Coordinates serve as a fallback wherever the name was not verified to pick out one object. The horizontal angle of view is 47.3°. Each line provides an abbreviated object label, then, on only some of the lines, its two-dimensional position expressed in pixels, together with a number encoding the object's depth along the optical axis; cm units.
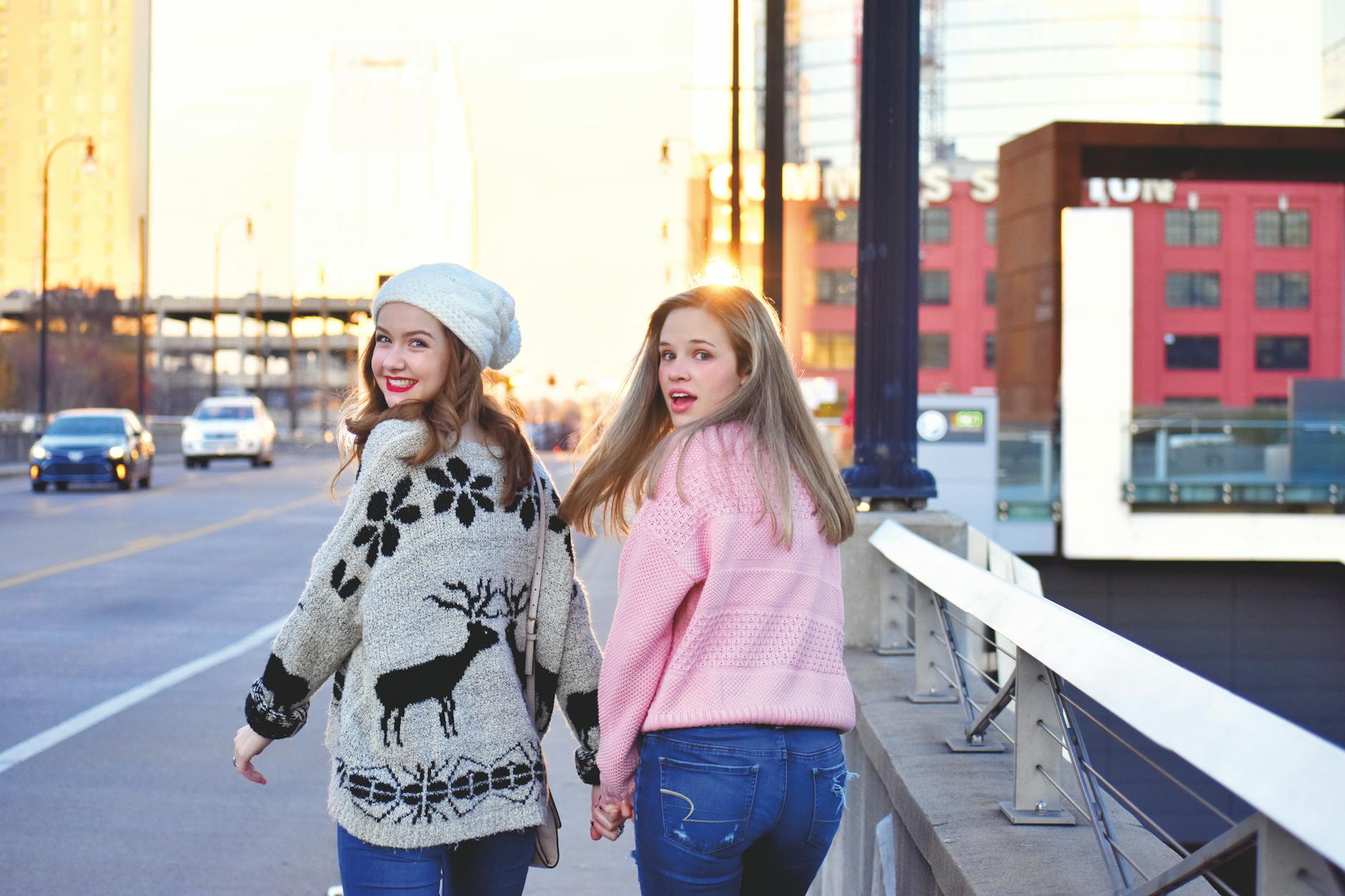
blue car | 2983
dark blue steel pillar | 699
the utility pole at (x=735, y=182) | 1839
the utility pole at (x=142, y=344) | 5481
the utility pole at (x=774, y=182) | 1259
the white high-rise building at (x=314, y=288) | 17818
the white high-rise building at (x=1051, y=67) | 9831
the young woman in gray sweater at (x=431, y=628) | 283
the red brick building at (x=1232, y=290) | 8175
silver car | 4303
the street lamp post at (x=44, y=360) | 4503
